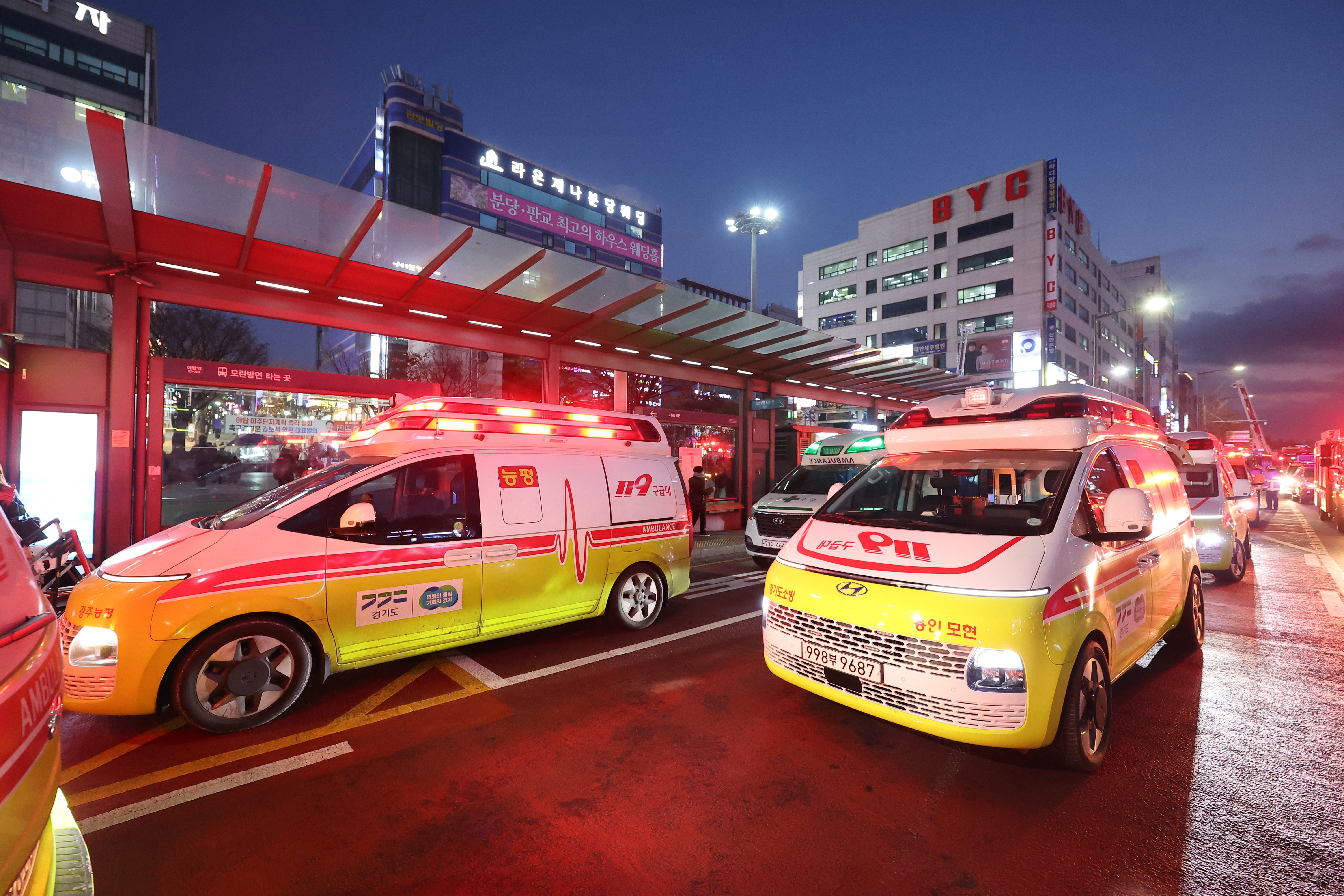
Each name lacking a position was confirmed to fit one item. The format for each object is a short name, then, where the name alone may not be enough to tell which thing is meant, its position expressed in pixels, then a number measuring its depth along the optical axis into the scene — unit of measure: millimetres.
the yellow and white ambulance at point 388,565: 3527
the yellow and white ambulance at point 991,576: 2896
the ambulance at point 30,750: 1217
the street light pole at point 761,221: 19234
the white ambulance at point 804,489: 9008
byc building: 44094
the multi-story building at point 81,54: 32312
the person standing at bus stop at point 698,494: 12344
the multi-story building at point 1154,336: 74062
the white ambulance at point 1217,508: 8242
